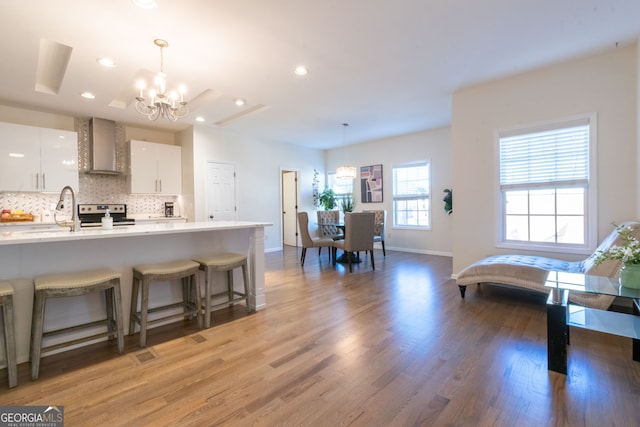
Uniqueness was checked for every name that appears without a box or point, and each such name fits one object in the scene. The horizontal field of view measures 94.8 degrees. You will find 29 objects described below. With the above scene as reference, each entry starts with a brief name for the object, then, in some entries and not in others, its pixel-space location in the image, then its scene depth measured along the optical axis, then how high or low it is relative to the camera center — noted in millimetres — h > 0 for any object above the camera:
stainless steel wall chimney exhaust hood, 4918 +1079
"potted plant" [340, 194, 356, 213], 7520 +116
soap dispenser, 2555 -119
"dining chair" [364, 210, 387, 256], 5918 -366
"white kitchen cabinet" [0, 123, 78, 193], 4070 +759
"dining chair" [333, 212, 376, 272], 4812 -413
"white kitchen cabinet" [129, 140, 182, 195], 5305 +773
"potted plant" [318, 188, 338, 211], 7840 +229
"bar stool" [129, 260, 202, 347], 2316 -654
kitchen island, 2049 -393
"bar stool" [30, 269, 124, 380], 1890 -601
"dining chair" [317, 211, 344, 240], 6512 -308
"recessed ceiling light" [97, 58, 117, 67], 3061 +1564
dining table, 5480 -977
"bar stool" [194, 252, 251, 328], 2660 -582
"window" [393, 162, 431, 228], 6488 +266
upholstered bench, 2459 -650
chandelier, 2717 +1056
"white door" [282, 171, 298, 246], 7836 +38
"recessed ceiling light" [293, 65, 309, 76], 3340 +1600
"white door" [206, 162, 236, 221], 5871 +350
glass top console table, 1853 -783
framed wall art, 7203 +592
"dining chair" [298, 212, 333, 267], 5238 -583
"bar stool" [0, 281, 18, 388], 1765 -750
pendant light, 5980 +722
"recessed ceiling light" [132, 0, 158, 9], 2180 +1548
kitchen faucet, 2286 -97
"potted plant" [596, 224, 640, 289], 1960 -383
